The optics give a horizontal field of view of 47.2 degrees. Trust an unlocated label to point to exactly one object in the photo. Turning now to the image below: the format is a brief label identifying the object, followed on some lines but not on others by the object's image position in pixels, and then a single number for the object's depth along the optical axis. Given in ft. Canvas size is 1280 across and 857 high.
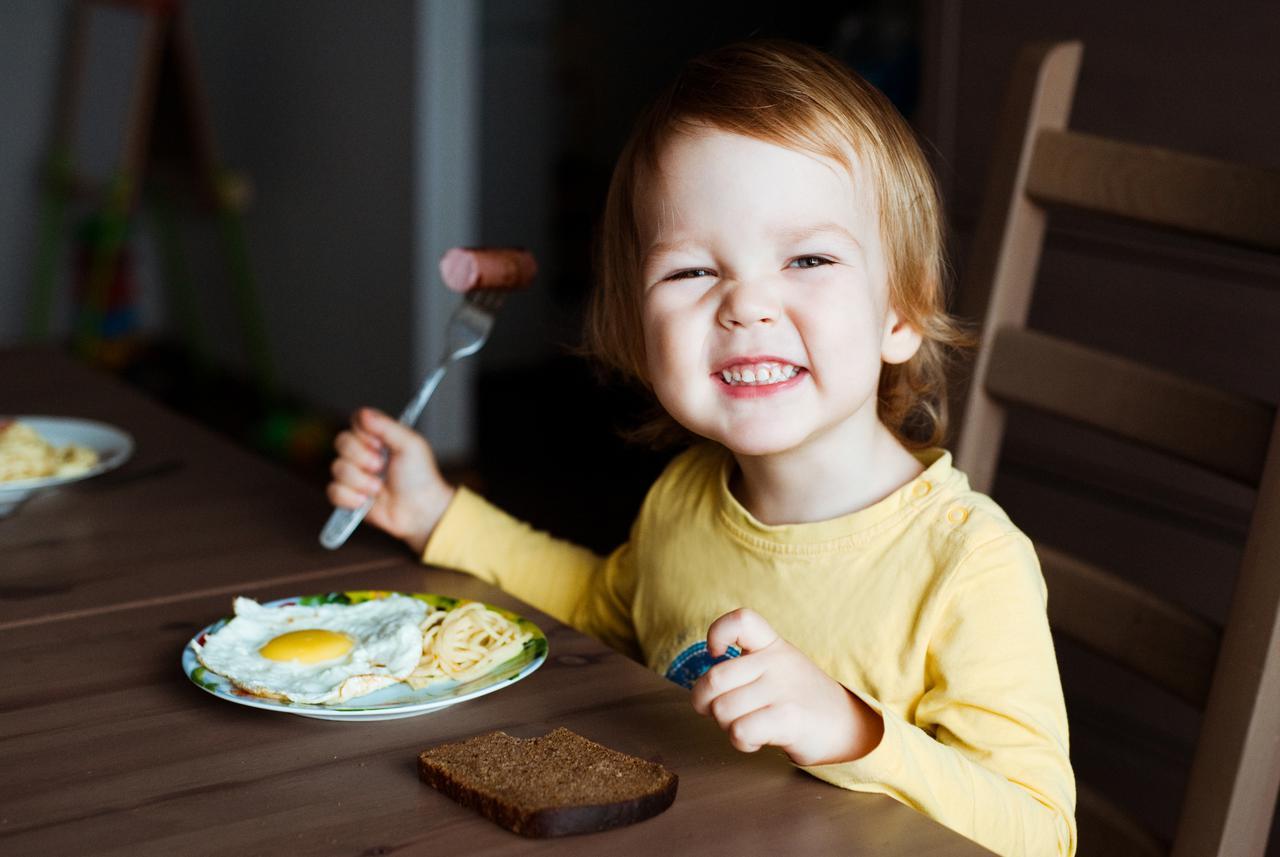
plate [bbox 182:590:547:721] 2.71
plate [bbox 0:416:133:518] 4.25
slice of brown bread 2.29
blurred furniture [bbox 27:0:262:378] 13.58
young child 2.67
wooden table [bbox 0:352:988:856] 2.29
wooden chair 3.25
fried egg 2.83
